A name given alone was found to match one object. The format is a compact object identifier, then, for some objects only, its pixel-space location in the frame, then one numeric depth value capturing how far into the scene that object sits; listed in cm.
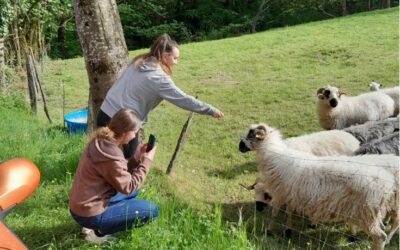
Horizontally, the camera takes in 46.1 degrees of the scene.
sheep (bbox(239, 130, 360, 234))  564
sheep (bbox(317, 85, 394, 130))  746
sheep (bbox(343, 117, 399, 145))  595
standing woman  422
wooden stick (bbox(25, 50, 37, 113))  930
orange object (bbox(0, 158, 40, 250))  236
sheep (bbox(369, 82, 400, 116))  800
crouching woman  349
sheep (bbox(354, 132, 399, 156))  527
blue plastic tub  720
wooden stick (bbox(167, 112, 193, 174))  604
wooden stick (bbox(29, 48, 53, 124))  887
